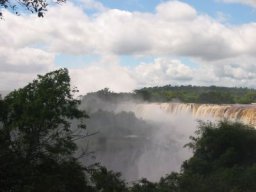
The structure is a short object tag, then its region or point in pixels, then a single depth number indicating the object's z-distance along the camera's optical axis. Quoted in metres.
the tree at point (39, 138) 13.01
